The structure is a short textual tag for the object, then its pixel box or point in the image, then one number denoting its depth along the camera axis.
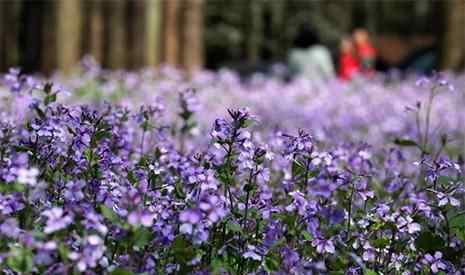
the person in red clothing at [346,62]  17.44
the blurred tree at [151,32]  17.20
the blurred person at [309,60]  17.67
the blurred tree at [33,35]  14.38
